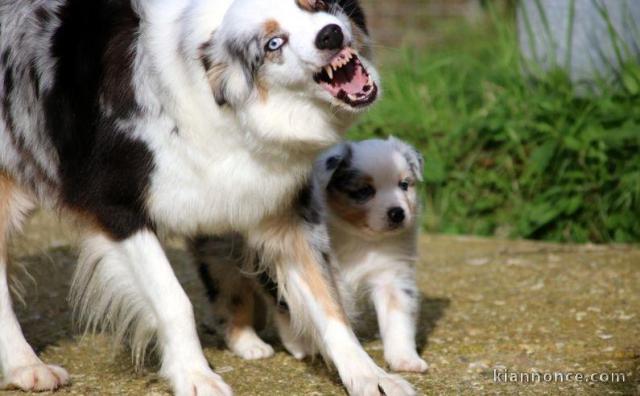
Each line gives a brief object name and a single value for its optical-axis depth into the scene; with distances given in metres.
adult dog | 7.70
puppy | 9.59
